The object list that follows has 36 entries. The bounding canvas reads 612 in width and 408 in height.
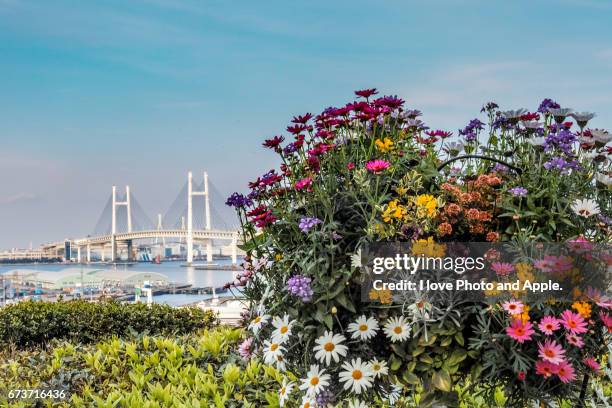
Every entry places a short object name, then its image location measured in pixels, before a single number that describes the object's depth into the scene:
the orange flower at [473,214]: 2.07
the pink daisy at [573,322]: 1.98
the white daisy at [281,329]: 2.10
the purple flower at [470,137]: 2.69
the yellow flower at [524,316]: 1.94
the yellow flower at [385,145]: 2.20
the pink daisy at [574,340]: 1.98
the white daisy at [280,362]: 2.20
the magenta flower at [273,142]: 2.33
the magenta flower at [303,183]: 2.13
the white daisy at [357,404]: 2.14
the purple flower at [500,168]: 2.36
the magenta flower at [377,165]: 2.05
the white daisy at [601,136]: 2.25
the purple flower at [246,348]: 2.46
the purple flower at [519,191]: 2.08
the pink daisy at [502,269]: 2.00
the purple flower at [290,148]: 2.33
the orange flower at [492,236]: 2.09
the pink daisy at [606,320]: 2.08
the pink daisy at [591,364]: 2.14
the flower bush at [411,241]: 2.02
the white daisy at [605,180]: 2.17
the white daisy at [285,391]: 2.27
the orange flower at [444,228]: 2.05
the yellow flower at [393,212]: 2.02
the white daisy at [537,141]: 2.19
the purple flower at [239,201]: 2.35
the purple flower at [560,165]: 2.11
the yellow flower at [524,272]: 2.00
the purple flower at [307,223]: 2.00
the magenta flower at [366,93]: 2.34
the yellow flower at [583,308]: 2.01
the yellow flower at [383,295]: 2.02
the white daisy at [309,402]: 2.18
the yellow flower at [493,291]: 1.99
